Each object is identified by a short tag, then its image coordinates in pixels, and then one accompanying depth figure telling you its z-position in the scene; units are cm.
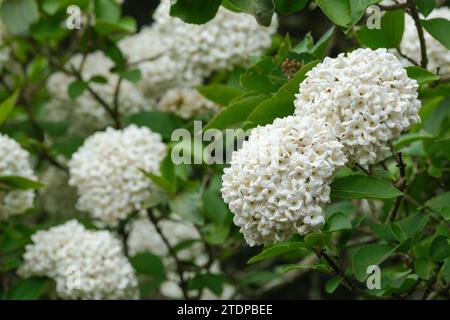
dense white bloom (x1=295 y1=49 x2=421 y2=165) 152
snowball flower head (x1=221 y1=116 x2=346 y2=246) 148
